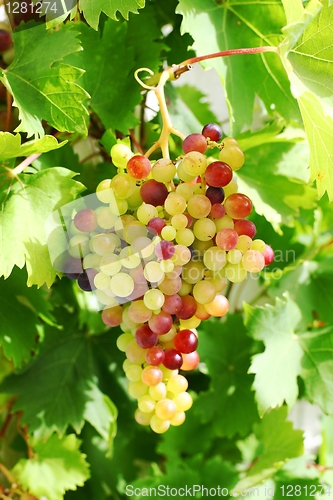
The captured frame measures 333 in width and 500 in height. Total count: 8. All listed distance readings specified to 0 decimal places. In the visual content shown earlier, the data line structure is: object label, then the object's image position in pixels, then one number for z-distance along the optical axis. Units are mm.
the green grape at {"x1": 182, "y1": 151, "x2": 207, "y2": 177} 383
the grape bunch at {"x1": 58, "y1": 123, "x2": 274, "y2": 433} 389
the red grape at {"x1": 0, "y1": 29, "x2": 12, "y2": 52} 600
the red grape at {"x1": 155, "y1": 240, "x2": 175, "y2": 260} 373
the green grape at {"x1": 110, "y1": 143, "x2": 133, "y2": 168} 419
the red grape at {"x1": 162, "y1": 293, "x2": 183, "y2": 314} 405
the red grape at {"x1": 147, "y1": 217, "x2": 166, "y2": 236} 386
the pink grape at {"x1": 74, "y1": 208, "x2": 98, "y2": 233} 405
